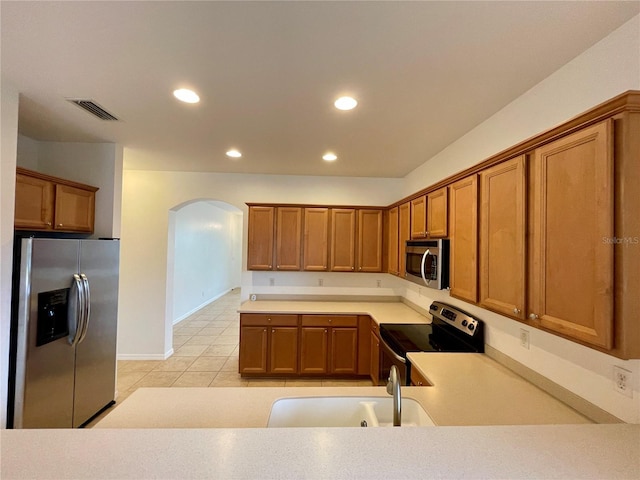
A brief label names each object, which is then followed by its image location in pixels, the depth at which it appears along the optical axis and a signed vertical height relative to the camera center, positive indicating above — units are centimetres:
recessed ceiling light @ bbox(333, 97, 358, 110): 197 +102
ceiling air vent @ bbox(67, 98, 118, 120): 208 +102
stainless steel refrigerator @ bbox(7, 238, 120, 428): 201 -76
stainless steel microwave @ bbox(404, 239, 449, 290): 234 -14
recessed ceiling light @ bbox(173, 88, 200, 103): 190 +102
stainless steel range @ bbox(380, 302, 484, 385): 227 -83
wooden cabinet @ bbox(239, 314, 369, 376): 352 -126
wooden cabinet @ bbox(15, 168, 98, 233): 222 +32
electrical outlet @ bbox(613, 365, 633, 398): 124 -58
